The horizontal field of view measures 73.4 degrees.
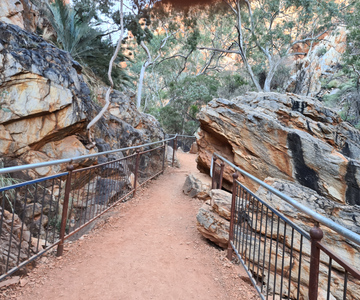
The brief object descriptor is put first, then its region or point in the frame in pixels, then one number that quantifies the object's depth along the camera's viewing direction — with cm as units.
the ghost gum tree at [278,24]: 1602
